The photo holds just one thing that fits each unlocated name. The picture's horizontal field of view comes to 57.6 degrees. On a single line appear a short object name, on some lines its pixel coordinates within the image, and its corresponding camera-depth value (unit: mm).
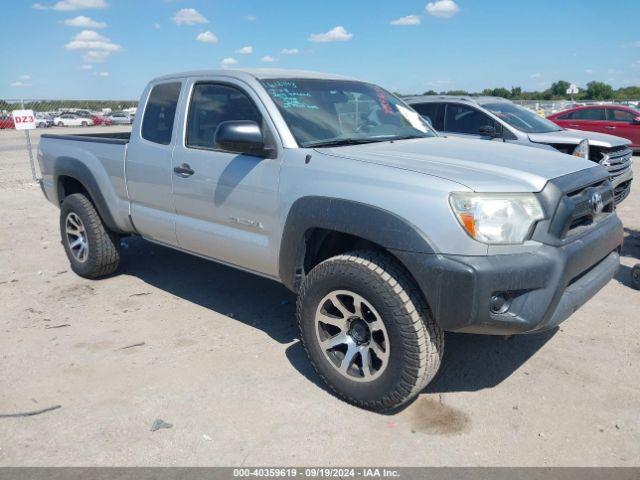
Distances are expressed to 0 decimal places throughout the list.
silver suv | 8094
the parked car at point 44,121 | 42750
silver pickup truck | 2896
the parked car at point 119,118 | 44731
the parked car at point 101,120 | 46781
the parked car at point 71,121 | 46406
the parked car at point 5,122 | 36797
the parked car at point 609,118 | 15914
